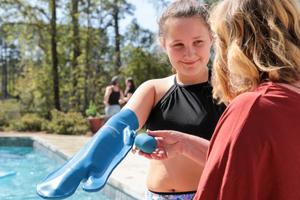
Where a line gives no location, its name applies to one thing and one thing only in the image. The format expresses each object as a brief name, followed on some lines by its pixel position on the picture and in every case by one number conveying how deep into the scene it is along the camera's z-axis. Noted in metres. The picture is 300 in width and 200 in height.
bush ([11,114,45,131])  16.06
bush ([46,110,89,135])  14.35
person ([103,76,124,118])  11.73
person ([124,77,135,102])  11.97
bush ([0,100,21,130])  17.28
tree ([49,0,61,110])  19.23
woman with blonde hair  1.05
